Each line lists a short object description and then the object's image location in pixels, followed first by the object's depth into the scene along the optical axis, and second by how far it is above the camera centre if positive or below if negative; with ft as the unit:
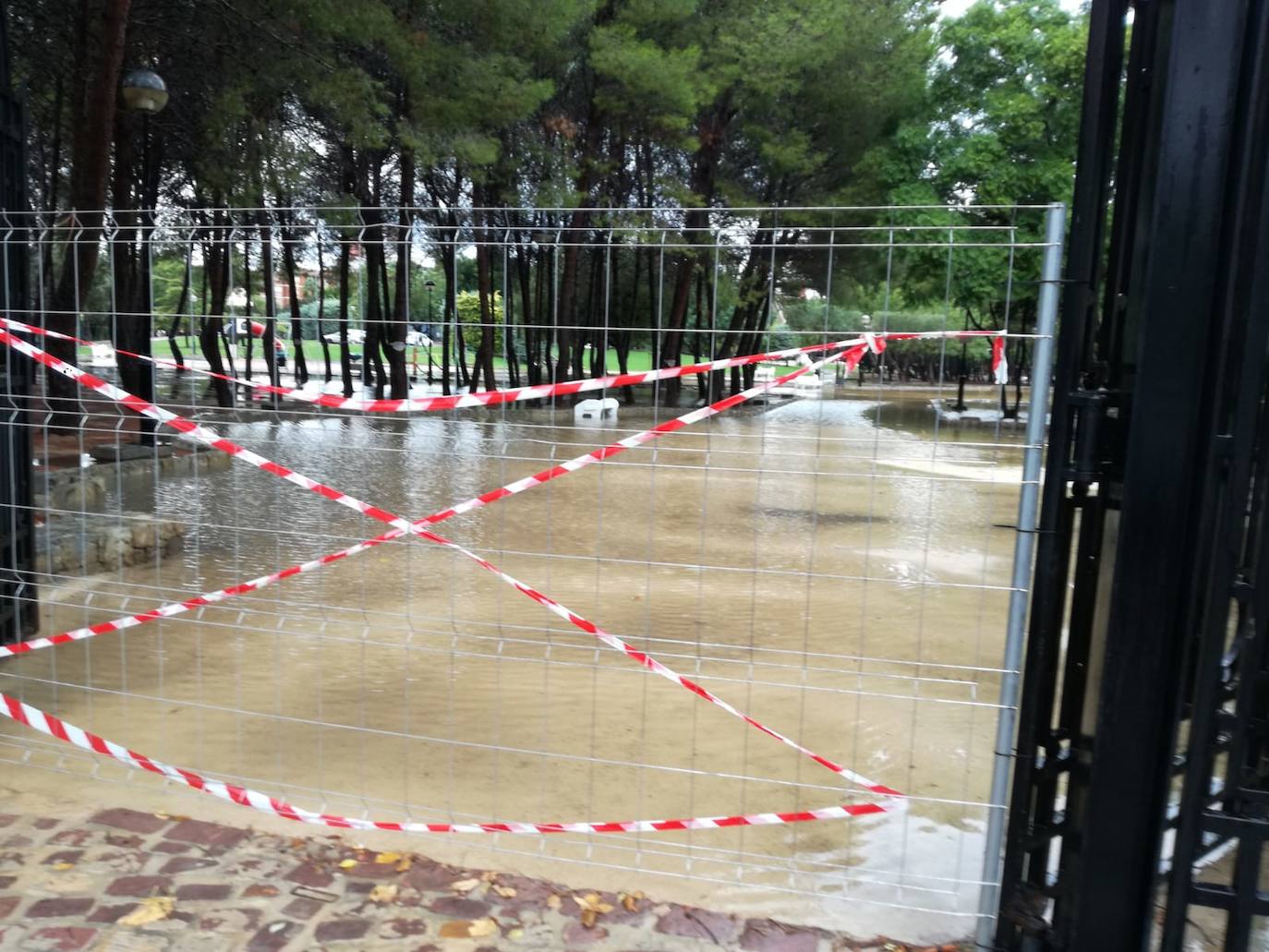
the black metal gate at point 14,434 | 15.97 -2.04
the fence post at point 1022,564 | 8.36 -1.81
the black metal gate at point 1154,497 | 7.08 -1.02
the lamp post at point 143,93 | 31.40 +7.70
